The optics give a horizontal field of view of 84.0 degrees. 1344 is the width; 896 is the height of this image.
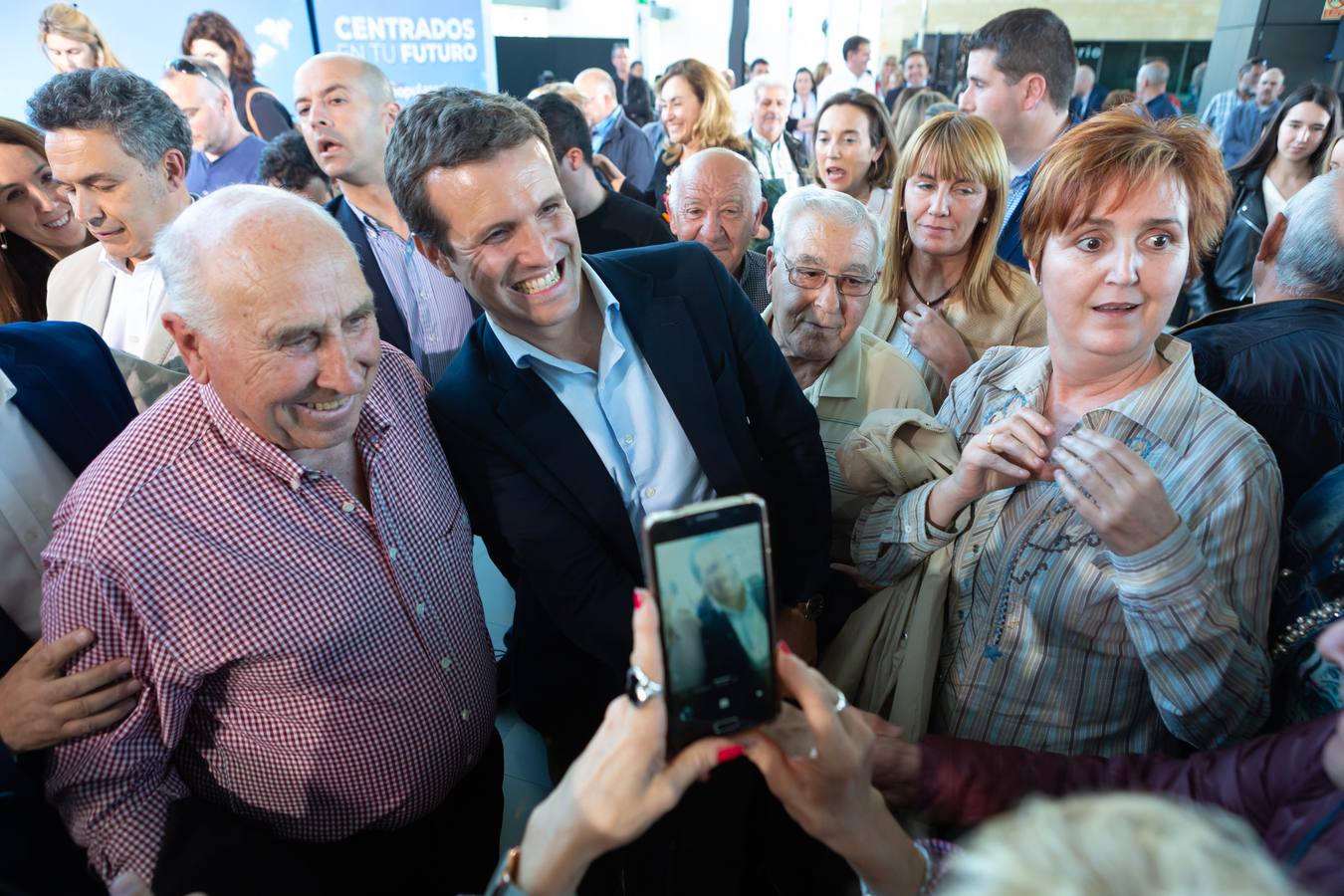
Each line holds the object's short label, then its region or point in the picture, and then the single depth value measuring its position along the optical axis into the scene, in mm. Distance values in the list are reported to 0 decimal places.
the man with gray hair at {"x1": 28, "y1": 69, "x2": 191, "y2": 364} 2232
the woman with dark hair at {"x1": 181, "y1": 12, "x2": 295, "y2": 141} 4859
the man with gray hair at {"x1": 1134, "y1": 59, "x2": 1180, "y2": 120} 9219
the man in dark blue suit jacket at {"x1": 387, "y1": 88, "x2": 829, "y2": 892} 1579
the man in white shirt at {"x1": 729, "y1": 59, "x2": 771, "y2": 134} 6730
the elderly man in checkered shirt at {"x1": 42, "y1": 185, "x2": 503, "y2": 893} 1286
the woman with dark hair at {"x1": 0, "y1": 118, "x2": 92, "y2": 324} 2645
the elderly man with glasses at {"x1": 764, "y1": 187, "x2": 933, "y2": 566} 2160
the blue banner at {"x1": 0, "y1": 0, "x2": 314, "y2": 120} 4523
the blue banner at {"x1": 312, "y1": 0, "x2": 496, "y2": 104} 4938
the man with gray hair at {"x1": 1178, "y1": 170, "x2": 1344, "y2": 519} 1726
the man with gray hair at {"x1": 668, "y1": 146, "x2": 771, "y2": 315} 3080
